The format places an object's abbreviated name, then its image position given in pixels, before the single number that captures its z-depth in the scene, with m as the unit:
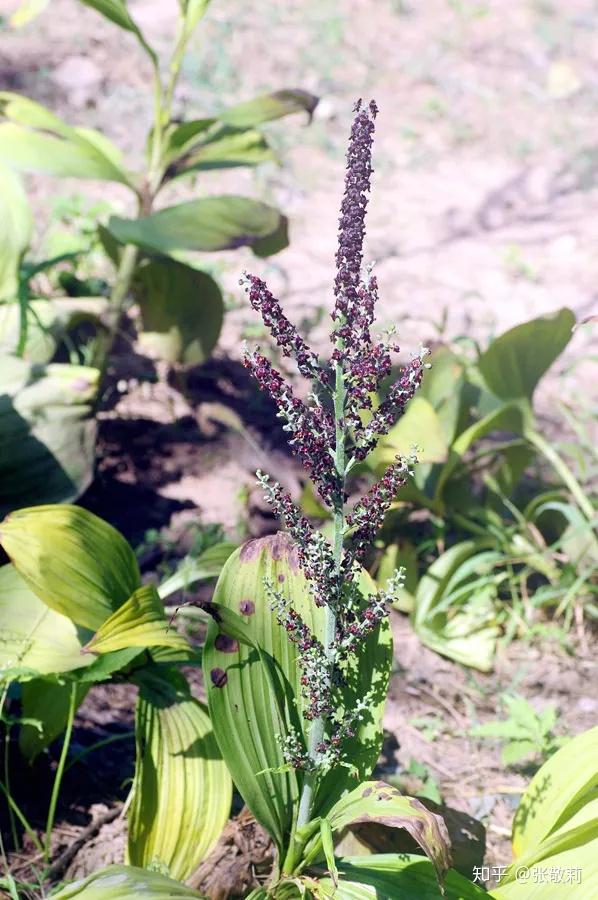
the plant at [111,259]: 2.48
